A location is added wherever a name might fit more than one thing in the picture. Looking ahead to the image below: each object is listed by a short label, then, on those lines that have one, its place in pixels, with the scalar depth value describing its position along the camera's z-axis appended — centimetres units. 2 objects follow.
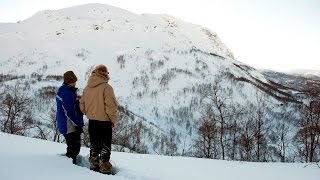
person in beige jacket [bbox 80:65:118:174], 626
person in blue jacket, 673
